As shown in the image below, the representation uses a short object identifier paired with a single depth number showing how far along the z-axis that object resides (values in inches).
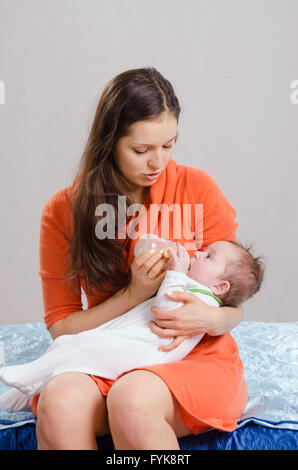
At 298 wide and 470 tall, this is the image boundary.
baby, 59.7
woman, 53.4
